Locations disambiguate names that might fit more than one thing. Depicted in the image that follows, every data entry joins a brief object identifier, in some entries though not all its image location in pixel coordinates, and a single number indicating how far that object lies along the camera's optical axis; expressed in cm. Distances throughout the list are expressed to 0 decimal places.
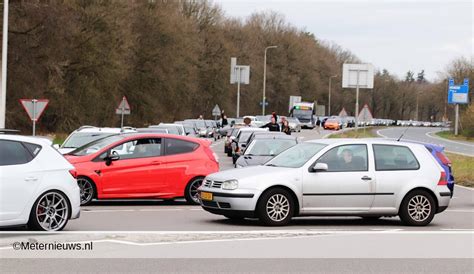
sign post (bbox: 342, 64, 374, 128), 5138
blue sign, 9062
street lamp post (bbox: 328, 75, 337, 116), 13542
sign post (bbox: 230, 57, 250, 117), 8062
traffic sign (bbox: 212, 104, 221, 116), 7406
